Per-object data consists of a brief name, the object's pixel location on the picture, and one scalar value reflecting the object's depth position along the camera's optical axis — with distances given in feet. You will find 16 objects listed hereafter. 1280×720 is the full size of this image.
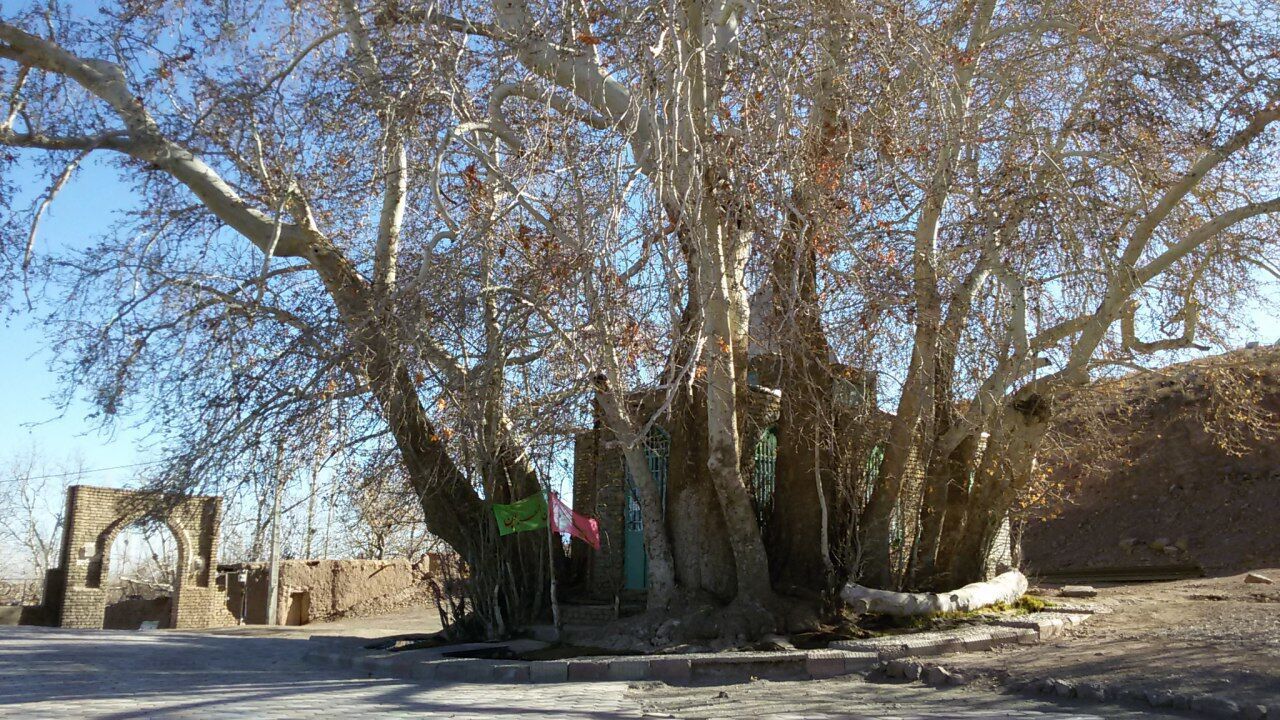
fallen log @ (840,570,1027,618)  37.29
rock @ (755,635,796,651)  34.14
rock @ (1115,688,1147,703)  23.81
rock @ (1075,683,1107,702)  24.29
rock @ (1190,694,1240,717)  21.47
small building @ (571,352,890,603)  41.60
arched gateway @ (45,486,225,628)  73.87
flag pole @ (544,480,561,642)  41.47
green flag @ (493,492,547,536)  42.70
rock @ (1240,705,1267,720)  20.70
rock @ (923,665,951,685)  28.17
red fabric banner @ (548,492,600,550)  42.64
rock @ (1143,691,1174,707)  23.11
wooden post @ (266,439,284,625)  80.60
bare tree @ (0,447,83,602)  153.48
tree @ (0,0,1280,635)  32.24
